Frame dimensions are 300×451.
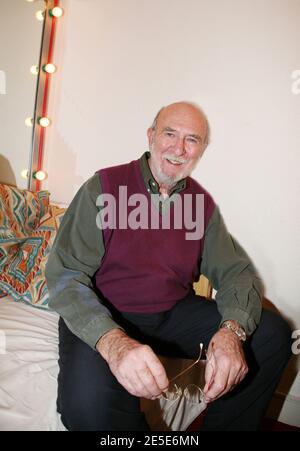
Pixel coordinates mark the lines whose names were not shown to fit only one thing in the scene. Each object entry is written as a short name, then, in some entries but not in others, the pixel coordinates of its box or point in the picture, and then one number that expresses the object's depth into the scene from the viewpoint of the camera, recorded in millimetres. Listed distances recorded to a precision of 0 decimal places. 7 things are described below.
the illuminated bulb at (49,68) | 1516
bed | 702
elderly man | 687
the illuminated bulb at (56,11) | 1482
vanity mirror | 1518
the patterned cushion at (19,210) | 1201
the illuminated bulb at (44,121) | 1566
